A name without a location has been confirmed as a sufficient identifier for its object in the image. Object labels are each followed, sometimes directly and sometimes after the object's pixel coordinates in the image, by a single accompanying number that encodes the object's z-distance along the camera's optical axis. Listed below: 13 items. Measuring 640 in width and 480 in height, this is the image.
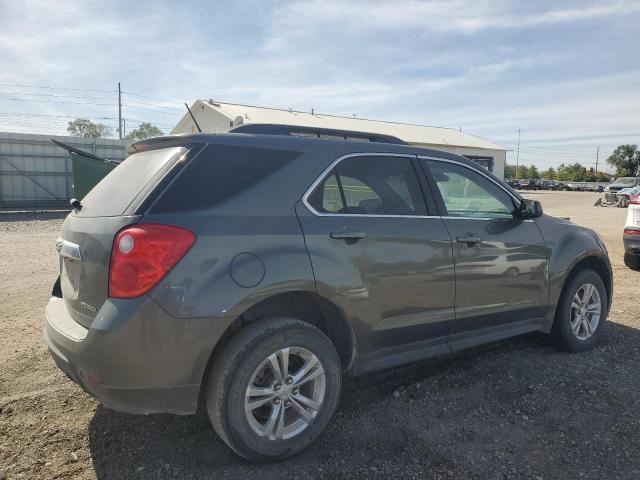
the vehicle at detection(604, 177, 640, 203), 40.36
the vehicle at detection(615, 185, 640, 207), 28.65
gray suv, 2.51
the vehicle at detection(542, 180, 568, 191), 67.75
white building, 25.48
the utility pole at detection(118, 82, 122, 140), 48.79
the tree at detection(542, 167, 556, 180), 94.06
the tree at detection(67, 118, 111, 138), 69.44
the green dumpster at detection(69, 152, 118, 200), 15.59
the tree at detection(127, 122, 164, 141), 62.58
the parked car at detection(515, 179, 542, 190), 66.94
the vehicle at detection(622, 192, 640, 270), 7.78
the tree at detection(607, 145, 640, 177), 78.00
